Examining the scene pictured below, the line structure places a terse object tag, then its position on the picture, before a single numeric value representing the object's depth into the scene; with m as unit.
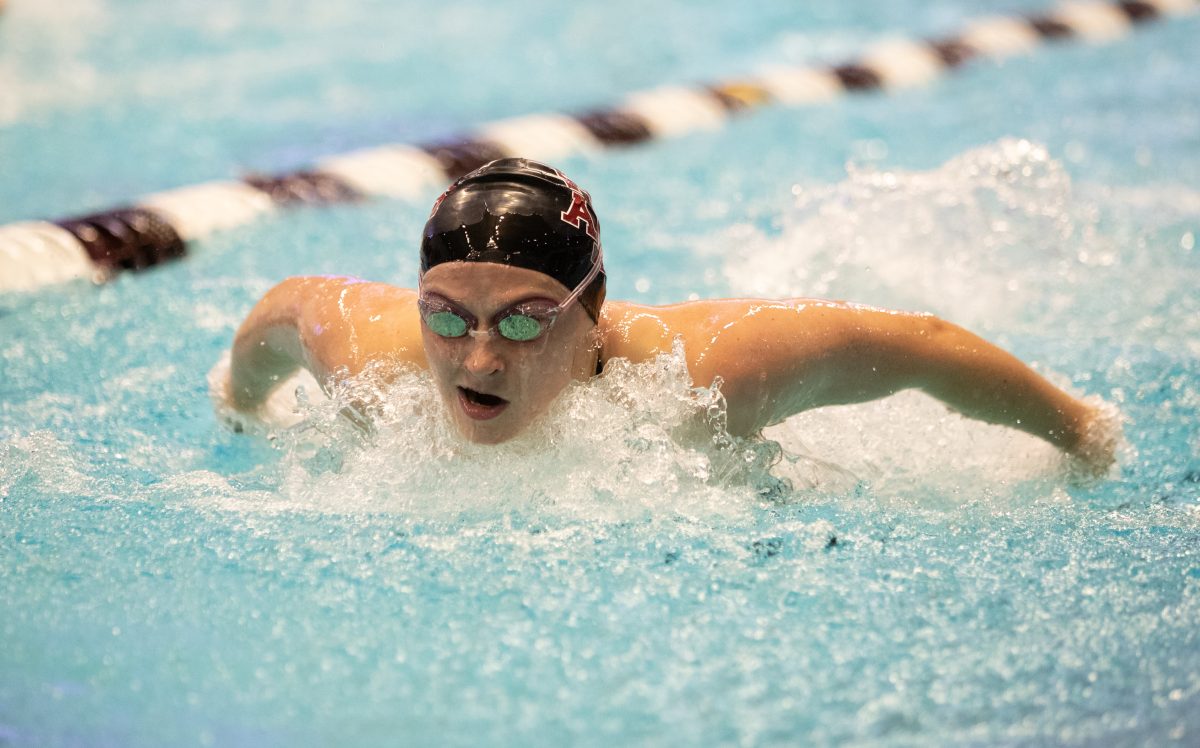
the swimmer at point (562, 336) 4.06
